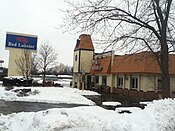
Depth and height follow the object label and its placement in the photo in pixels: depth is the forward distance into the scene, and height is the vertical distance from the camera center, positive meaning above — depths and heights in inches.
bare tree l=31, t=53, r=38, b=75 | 1058.8 +71.5
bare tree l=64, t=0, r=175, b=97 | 285.9 +100.6
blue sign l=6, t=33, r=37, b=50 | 928.1 +193.0
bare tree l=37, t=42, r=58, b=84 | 1031.1 +110.2
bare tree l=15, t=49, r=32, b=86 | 901.3 +55.9
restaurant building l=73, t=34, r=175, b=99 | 586.4 -5.5
